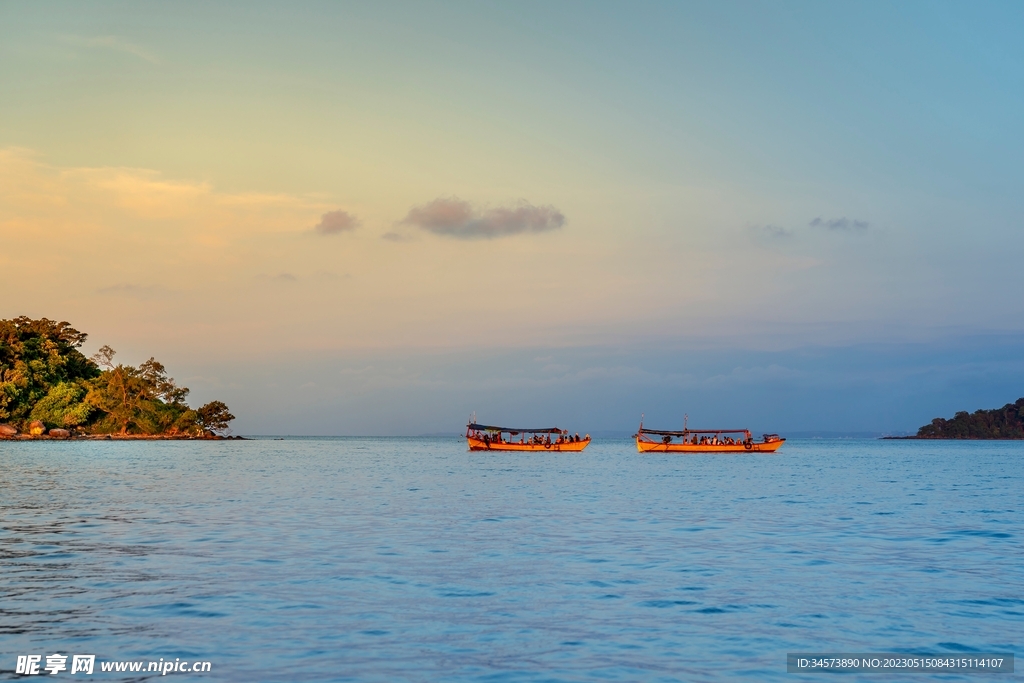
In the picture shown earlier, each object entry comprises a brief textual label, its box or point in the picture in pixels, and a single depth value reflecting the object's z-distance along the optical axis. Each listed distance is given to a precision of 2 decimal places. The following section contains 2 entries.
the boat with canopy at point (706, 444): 96.69
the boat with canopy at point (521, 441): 93.12
